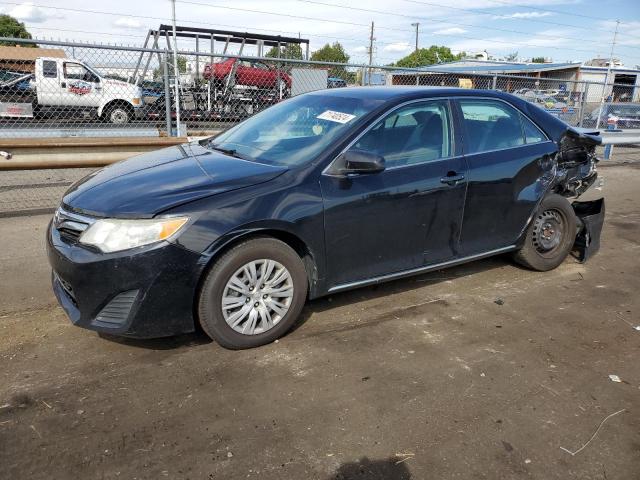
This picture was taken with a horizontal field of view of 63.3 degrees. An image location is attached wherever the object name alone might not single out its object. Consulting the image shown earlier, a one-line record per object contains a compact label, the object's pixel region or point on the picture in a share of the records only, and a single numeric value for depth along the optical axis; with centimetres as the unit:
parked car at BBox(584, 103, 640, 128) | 1436
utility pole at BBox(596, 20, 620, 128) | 1386
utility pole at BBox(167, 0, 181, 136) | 805
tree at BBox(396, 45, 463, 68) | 7500
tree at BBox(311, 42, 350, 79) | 6206
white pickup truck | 832
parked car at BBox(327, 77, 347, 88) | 1108
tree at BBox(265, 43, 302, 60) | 1928
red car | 1158
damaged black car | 304
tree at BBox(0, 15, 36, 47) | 5625
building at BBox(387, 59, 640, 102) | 1183
